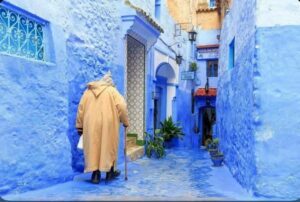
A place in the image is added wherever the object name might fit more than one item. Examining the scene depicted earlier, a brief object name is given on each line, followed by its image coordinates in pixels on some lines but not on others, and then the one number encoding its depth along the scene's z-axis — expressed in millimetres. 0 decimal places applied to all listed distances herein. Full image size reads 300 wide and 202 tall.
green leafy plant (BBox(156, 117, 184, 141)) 11729
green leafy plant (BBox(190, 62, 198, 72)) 15714
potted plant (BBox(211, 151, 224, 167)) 7652
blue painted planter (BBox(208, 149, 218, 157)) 7967
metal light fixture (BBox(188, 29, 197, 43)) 13305
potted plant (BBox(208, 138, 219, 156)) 8491
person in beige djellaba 5020
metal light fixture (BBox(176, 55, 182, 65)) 13193
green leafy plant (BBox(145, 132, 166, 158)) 8898
